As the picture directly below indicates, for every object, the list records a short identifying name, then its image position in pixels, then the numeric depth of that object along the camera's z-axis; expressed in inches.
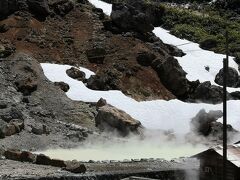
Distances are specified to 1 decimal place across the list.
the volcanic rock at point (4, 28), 2591.3
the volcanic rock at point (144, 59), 2655.0
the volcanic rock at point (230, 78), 2758.4
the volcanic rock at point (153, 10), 3434.1
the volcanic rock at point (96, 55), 2576.3
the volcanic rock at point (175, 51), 3010.6
